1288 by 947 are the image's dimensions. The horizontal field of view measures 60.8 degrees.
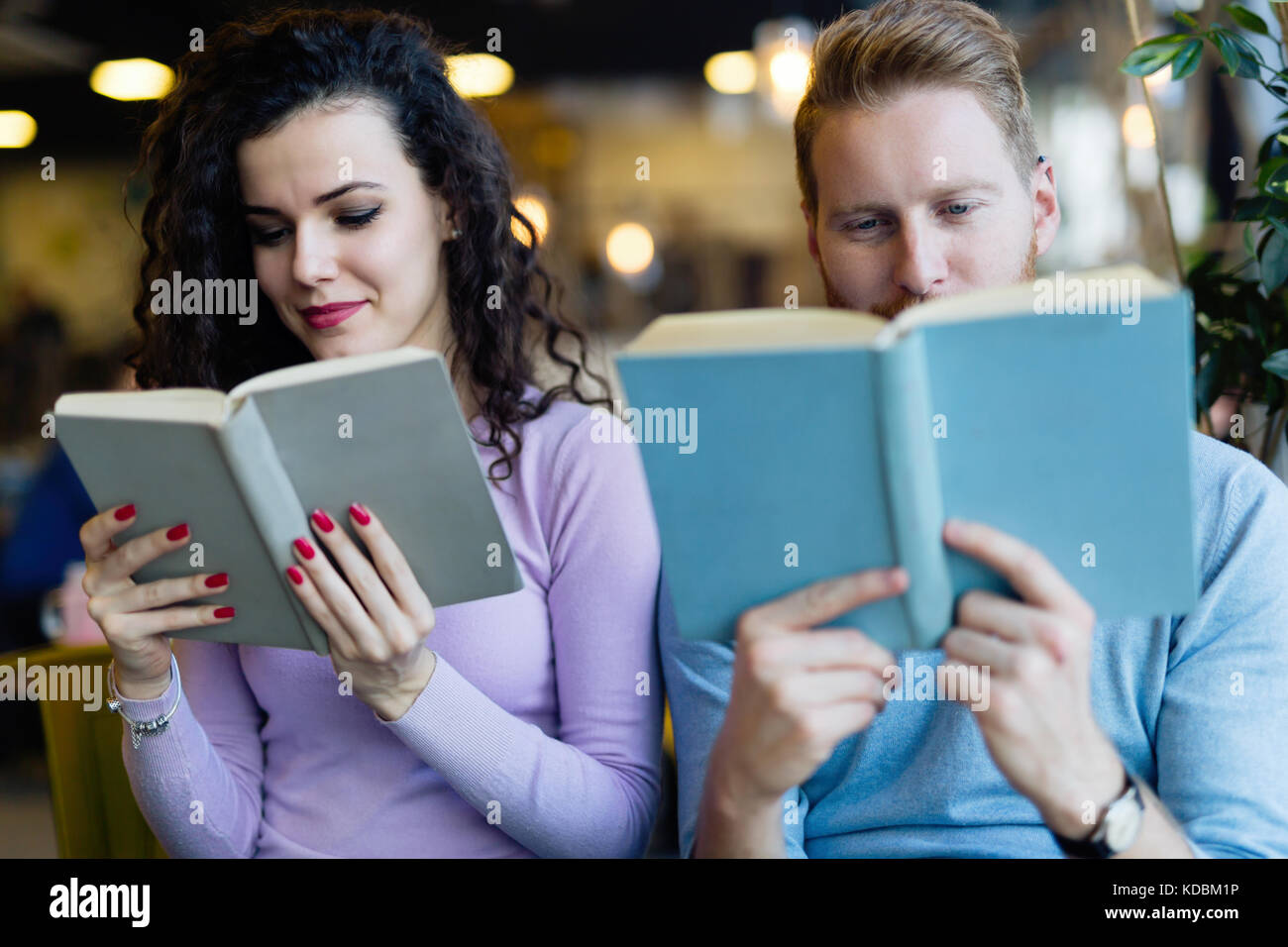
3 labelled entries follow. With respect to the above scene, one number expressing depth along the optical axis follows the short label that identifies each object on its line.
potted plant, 1.21
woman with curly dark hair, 1.10
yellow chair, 1.44
